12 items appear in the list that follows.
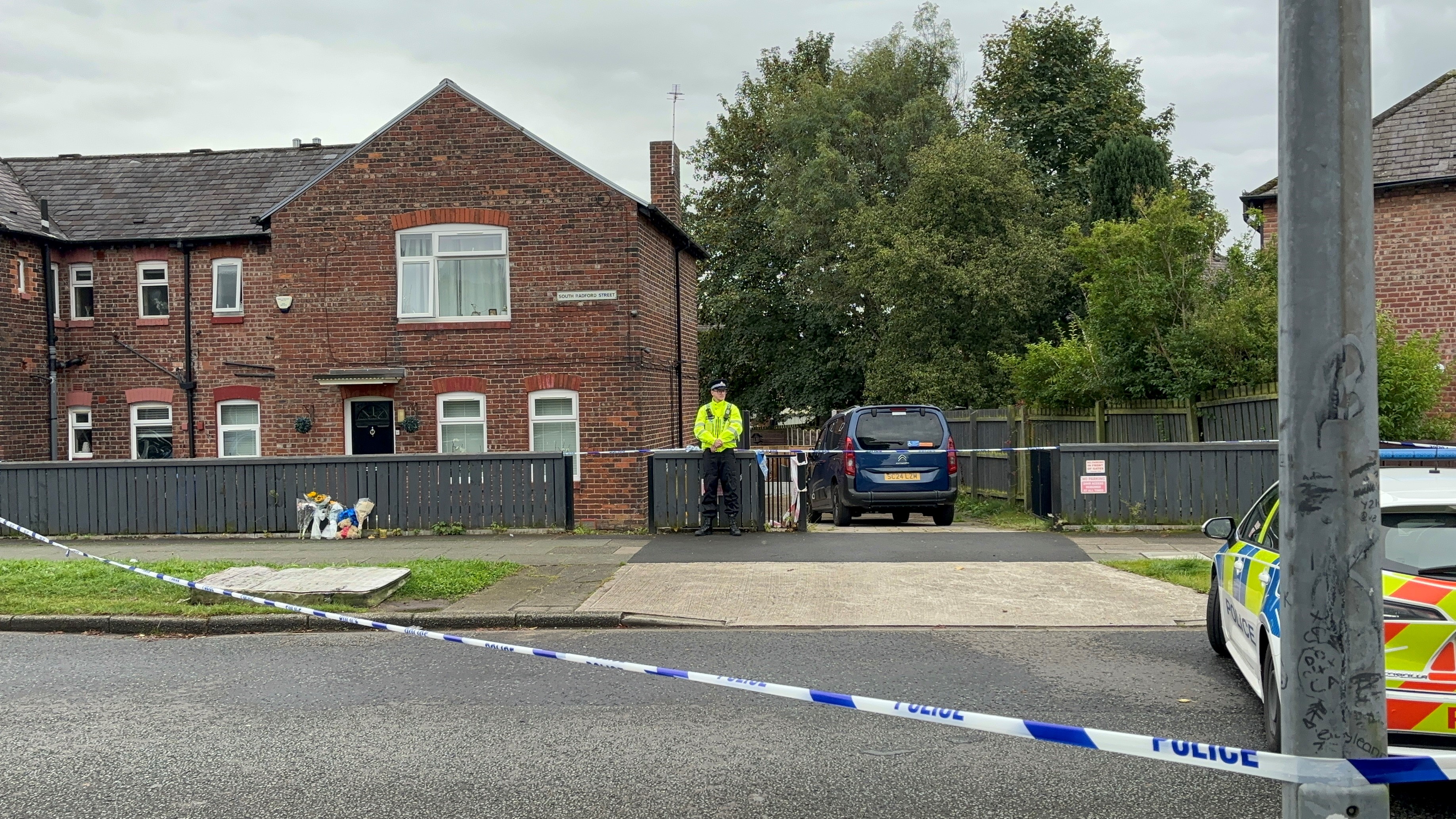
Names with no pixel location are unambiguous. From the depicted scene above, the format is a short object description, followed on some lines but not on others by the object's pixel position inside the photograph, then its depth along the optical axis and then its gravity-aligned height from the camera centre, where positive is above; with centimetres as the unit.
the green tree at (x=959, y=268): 2806 +340
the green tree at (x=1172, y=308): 1620 +142
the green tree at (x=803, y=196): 3447 +684
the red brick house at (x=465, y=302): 1841 +183
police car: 453 -89
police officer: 1392 -47
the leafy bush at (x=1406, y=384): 1462 +20
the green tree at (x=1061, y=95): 3581 +985
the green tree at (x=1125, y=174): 3070 +619
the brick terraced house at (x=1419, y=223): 2041 +315
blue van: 1605 -76
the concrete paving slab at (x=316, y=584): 929 -140
